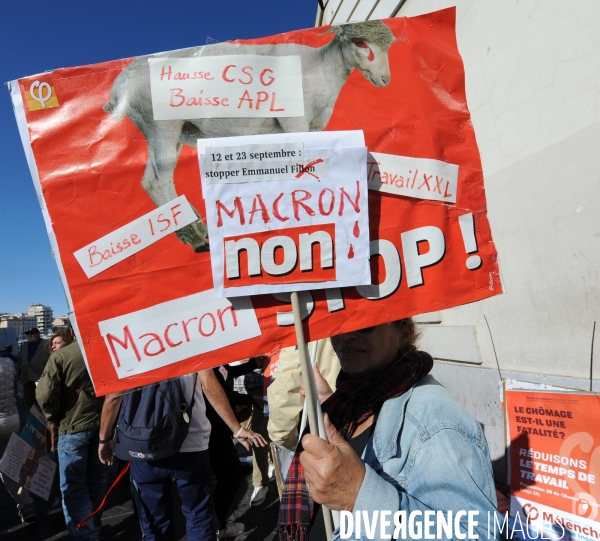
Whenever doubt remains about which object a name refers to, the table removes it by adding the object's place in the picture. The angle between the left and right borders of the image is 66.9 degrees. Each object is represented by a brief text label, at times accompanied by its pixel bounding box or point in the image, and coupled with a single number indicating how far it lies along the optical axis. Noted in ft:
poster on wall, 6.60
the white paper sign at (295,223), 4.34
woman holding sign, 3.78
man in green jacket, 13.48
